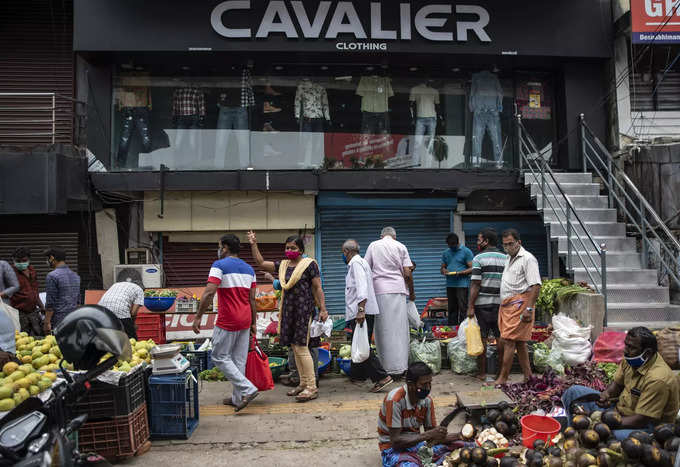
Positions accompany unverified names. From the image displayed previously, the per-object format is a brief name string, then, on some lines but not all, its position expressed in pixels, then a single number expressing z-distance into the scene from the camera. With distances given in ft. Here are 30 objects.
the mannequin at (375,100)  38.68
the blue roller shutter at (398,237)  38.17
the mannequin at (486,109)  38.55
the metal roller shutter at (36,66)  38.06
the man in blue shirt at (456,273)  32.53
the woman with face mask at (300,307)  21.97
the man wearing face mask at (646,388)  13.88
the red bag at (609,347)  23.40
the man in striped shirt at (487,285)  23.94
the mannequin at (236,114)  37.11
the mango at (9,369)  15.87
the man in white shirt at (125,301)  22.94
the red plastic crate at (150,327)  31.17
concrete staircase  27.50
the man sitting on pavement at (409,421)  13.93
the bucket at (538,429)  15.48
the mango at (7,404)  14.10
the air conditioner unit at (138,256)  37.19
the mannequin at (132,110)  36.99
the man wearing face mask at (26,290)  29.50
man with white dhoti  23.77
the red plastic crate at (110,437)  15.79
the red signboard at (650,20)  34.60
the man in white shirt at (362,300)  23.07
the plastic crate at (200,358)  24.85
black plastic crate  15.74
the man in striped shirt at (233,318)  20.13
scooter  10.91
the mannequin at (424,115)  38.29
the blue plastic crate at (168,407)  17.76
